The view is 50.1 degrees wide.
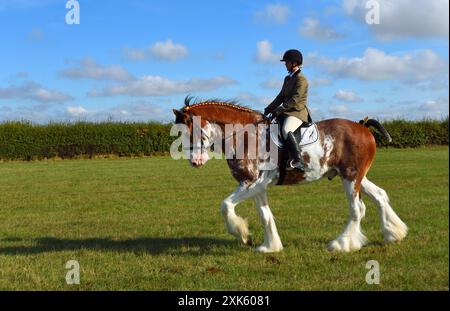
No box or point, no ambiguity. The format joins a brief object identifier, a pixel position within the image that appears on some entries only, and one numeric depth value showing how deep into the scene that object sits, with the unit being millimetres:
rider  7652
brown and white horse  7637
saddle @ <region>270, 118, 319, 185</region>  7758
